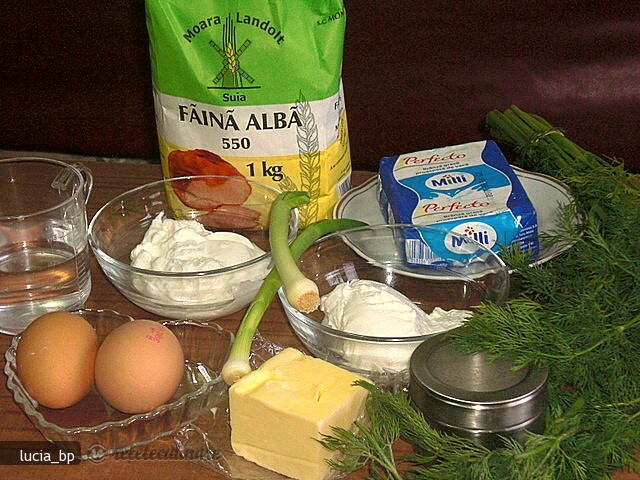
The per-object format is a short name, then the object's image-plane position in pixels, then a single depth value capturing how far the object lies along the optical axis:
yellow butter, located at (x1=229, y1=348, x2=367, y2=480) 0.82
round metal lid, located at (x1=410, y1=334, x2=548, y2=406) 0.78
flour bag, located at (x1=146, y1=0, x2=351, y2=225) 1.13
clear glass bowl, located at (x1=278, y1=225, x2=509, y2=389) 1.03
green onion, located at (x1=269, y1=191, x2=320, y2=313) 0.95
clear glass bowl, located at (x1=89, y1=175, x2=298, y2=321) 1.03
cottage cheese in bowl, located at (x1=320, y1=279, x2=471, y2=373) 0.91
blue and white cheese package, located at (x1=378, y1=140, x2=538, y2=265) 1.11
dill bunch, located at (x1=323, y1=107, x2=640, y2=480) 0.76
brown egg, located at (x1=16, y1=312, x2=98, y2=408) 0.90
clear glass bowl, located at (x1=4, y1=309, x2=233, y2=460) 0.88
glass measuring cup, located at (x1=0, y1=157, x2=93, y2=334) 1.05
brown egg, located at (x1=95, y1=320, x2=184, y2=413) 0.89
